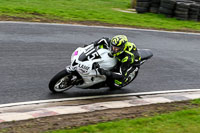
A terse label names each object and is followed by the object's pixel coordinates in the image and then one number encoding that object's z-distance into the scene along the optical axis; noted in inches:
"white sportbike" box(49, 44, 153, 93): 569.9
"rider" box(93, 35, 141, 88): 574.9
